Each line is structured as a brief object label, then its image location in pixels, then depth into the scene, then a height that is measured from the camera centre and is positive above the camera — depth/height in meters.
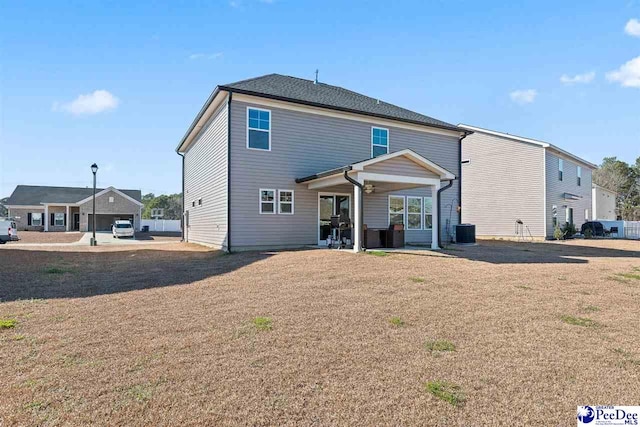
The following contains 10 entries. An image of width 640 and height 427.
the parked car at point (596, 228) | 25.59 -0.62
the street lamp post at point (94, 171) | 18.64 +2.58
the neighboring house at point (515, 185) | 22.39 +2.29
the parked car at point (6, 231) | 19.78 -0.58
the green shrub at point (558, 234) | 22.12 -0.90
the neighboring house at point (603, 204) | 34.41 +1.54
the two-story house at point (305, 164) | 12.58 +2.02
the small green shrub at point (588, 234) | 24.18 -0.99
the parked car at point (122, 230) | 26.13 -0.71
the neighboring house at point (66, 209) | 36.40 +1.15
